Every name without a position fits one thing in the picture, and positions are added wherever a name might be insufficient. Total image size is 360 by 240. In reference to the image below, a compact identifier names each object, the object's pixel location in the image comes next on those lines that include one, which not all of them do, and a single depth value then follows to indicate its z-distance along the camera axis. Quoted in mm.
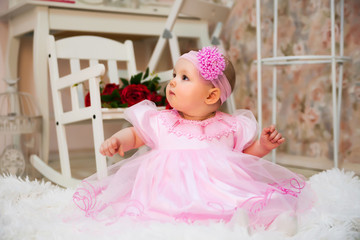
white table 1599
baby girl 809
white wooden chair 1225
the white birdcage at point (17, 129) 1590
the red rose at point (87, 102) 1375
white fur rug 720
